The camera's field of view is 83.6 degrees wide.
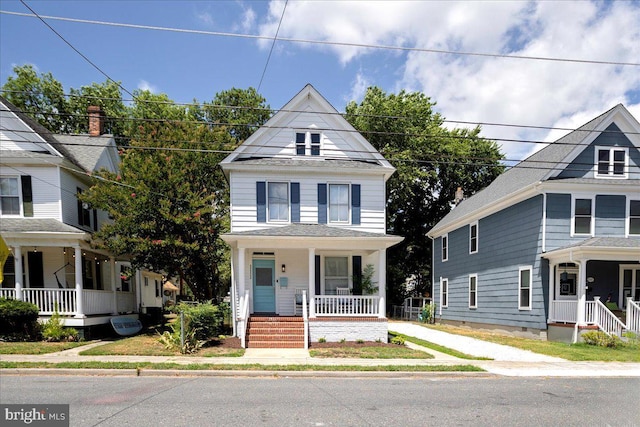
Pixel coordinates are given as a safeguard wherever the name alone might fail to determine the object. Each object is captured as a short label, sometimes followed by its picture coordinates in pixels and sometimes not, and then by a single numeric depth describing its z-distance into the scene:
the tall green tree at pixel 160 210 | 13.82
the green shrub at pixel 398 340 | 12.05
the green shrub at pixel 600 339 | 11.87
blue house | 13.03
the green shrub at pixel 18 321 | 11.77
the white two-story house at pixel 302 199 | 14.03
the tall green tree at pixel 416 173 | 27.44
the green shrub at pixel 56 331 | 12.28
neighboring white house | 13.01
